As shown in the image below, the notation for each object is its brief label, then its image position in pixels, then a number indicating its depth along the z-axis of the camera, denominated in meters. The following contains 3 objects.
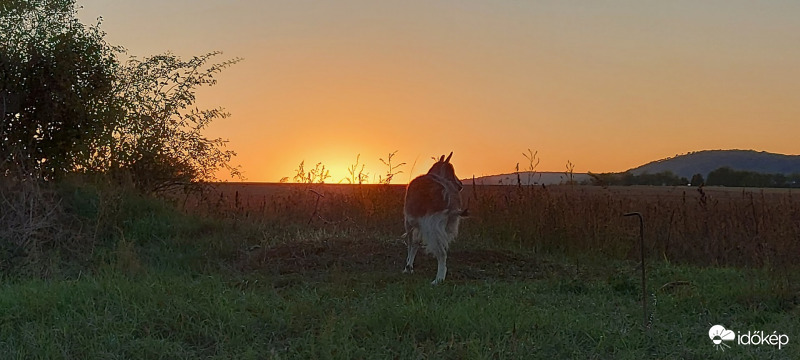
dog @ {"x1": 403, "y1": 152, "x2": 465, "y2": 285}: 8.15
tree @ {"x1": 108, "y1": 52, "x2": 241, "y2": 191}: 13.81
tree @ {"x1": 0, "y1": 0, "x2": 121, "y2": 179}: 11.68
